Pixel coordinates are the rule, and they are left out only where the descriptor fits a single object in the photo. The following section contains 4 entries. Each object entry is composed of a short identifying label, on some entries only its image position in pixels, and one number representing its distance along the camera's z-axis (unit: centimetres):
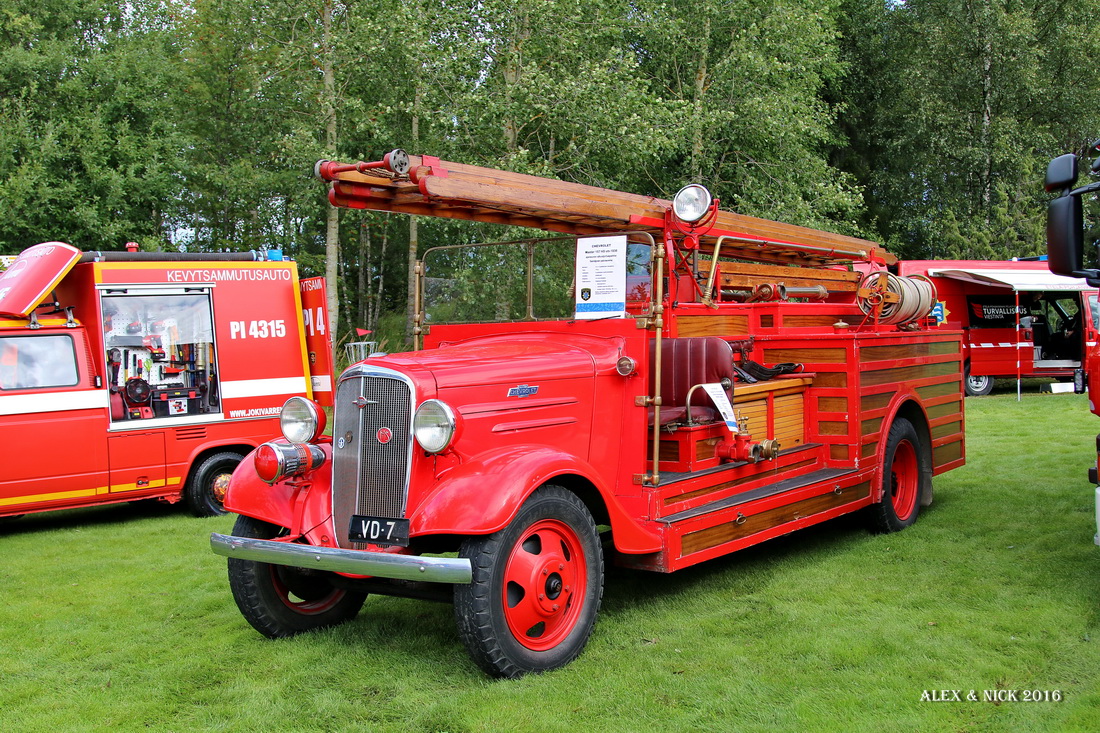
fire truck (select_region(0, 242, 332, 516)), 789
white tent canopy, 1669
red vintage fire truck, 425
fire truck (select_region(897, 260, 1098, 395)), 1734
